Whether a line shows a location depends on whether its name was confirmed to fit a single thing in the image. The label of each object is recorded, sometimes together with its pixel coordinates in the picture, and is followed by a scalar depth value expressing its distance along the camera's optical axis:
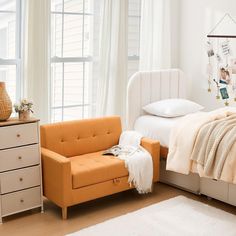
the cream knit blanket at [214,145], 3.33
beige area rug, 3.11
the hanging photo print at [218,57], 4.82
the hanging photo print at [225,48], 4.72
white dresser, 3.26
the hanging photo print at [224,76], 4.75
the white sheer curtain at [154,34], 4.95
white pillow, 4.27
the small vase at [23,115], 3.36
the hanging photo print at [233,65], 4.68
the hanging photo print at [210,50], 4.88
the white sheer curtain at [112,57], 4.56
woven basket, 3.26
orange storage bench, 3.32
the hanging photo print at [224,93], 4.77
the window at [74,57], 4.36
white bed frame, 3.67
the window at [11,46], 3.96
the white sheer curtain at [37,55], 3.94
